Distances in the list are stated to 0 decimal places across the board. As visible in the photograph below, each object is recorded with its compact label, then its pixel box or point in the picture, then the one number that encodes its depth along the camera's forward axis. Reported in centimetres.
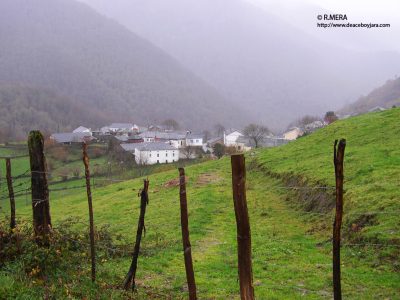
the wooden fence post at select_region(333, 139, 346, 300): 662
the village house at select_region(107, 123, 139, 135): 16525
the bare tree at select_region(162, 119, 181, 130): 19250
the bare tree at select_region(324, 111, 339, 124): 9635
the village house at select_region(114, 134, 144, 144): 13525
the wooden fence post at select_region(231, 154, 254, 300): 701
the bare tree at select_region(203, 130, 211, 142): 15742
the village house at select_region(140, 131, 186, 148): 14212
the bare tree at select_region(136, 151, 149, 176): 7226
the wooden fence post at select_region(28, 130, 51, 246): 1040
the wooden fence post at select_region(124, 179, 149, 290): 941
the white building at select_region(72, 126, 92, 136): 16705
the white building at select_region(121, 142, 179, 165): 10625
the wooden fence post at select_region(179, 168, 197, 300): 790
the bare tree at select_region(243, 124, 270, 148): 10068
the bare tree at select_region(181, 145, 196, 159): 10514
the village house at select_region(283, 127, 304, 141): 14712
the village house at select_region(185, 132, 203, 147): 14625
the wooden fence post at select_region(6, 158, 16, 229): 1089
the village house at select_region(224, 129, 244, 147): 14338
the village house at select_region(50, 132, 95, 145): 12175
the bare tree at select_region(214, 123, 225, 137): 17865
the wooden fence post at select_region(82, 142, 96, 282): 940
